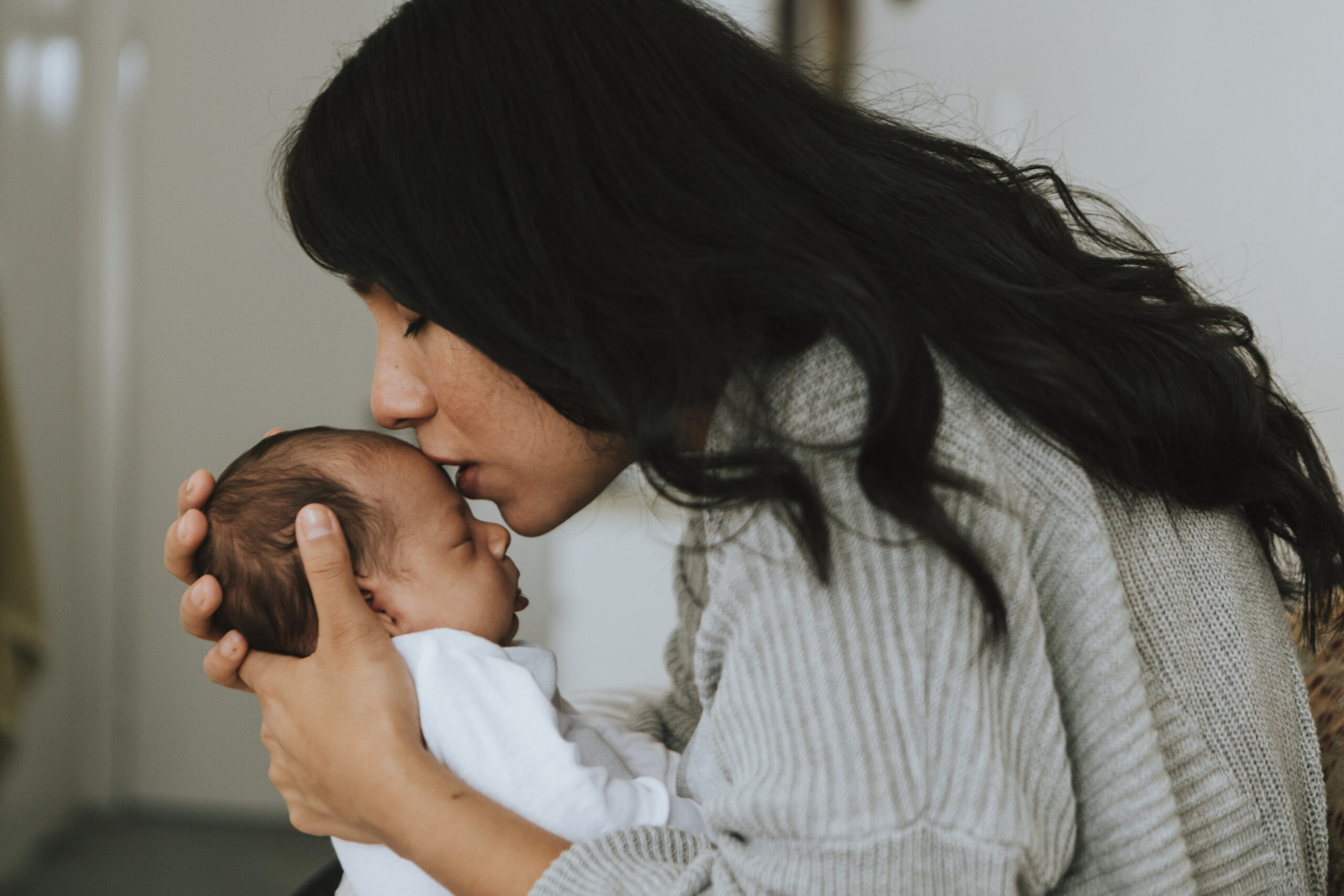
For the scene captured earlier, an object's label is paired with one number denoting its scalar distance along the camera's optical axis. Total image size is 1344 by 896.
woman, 0.55
